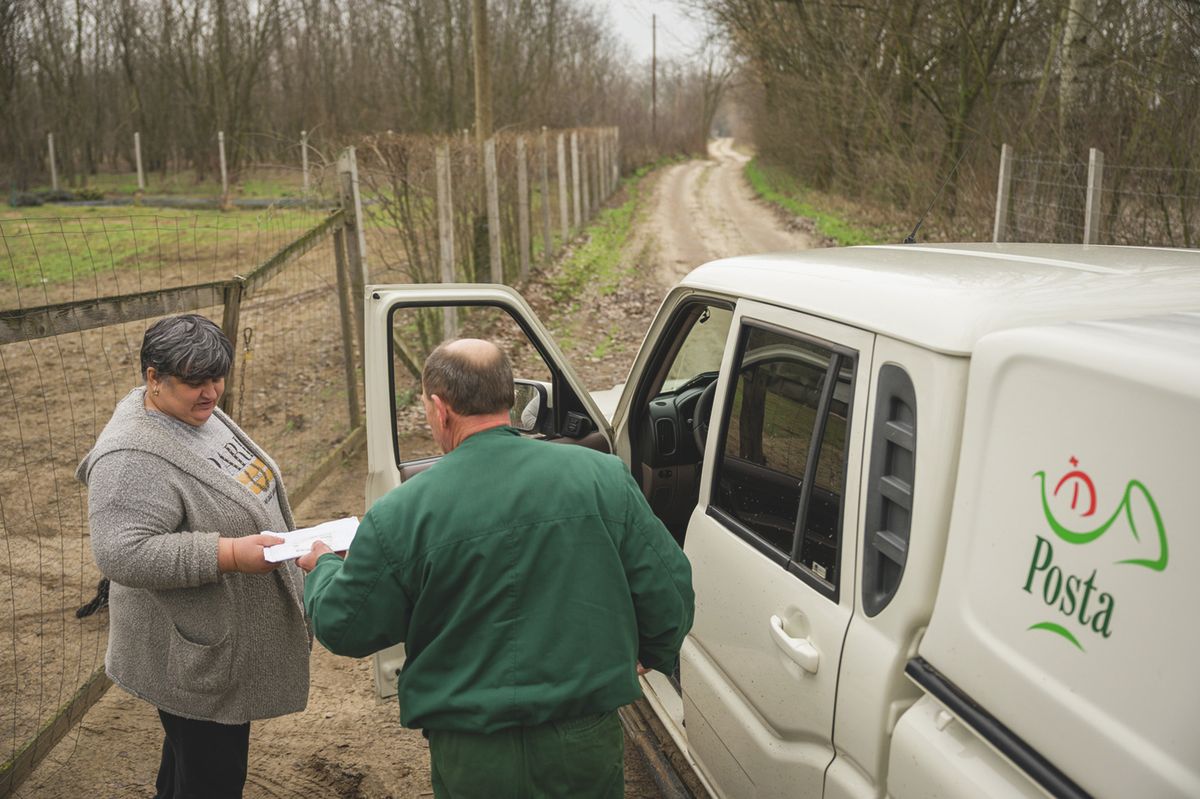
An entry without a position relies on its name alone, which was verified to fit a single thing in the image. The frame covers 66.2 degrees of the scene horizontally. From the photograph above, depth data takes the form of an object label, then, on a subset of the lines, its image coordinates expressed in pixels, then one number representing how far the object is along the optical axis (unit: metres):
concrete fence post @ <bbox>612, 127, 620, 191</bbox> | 33.88
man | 1.95
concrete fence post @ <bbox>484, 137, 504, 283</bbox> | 11.63
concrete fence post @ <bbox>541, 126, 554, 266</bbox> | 16.08
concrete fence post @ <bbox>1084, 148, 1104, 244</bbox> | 8.55
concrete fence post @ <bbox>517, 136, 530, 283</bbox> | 13.80
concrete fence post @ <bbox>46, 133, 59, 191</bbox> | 29.56
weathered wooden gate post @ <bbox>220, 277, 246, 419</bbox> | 4.71
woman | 2.38
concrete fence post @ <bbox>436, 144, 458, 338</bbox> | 9.23
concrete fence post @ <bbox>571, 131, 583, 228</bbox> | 19.75
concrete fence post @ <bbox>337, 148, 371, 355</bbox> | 6.83
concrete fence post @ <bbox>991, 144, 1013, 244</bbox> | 10.20
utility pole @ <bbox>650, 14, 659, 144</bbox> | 55.28
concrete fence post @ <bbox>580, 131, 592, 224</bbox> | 22.26
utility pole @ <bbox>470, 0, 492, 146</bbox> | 15.41
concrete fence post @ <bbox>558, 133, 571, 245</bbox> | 17.80
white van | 1.37
